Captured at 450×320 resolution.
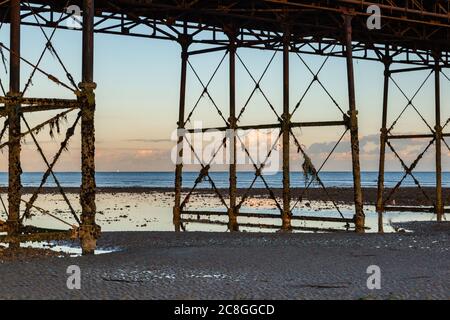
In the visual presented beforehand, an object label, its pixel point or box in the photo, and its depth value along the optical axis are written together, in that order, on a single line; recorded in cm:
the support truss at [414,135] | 2730
